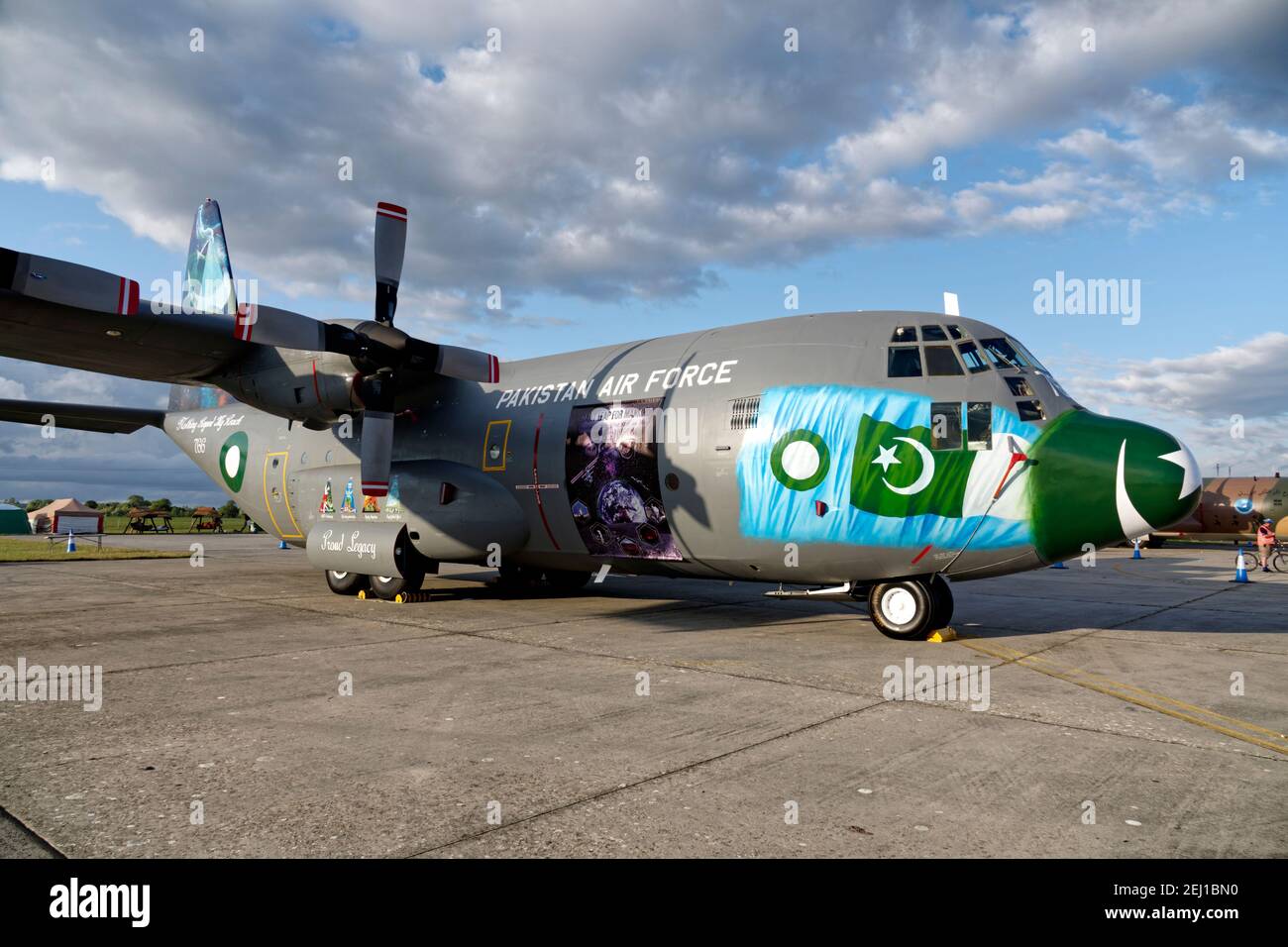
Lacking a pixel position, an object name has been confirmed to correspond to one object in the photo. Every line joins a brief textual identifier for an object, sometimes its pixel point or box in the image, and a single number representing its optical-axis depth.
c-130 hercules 9.61
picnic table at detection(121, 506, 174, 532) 46.84
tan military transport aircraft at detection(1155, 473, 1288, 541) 41.22
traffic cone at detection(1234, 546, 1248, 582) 20.97
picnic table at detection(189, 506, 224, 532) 52.54
